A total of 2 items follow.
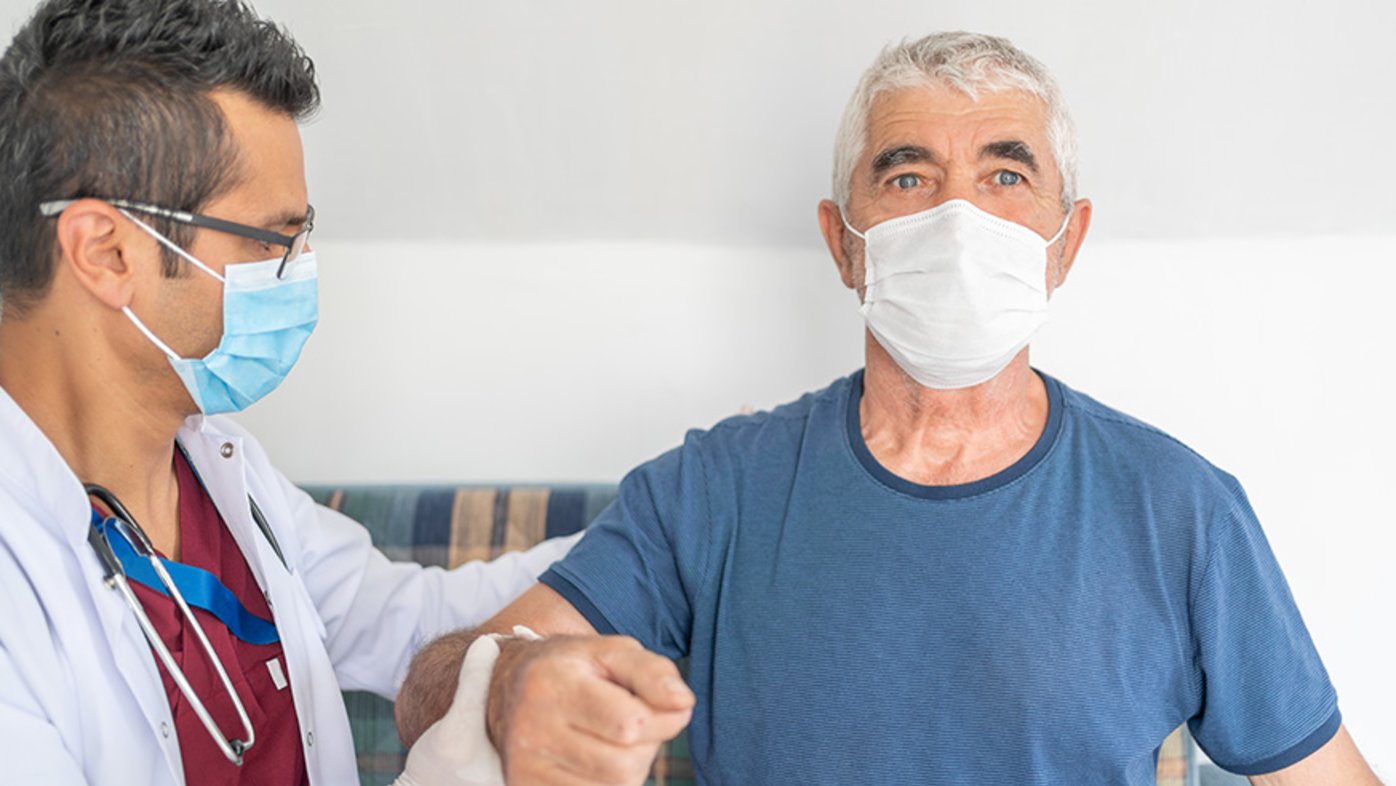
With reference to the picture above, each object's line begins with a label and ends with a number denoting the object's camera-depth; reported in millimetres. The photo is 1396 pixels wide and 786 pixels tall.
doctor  1260
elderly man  1365
